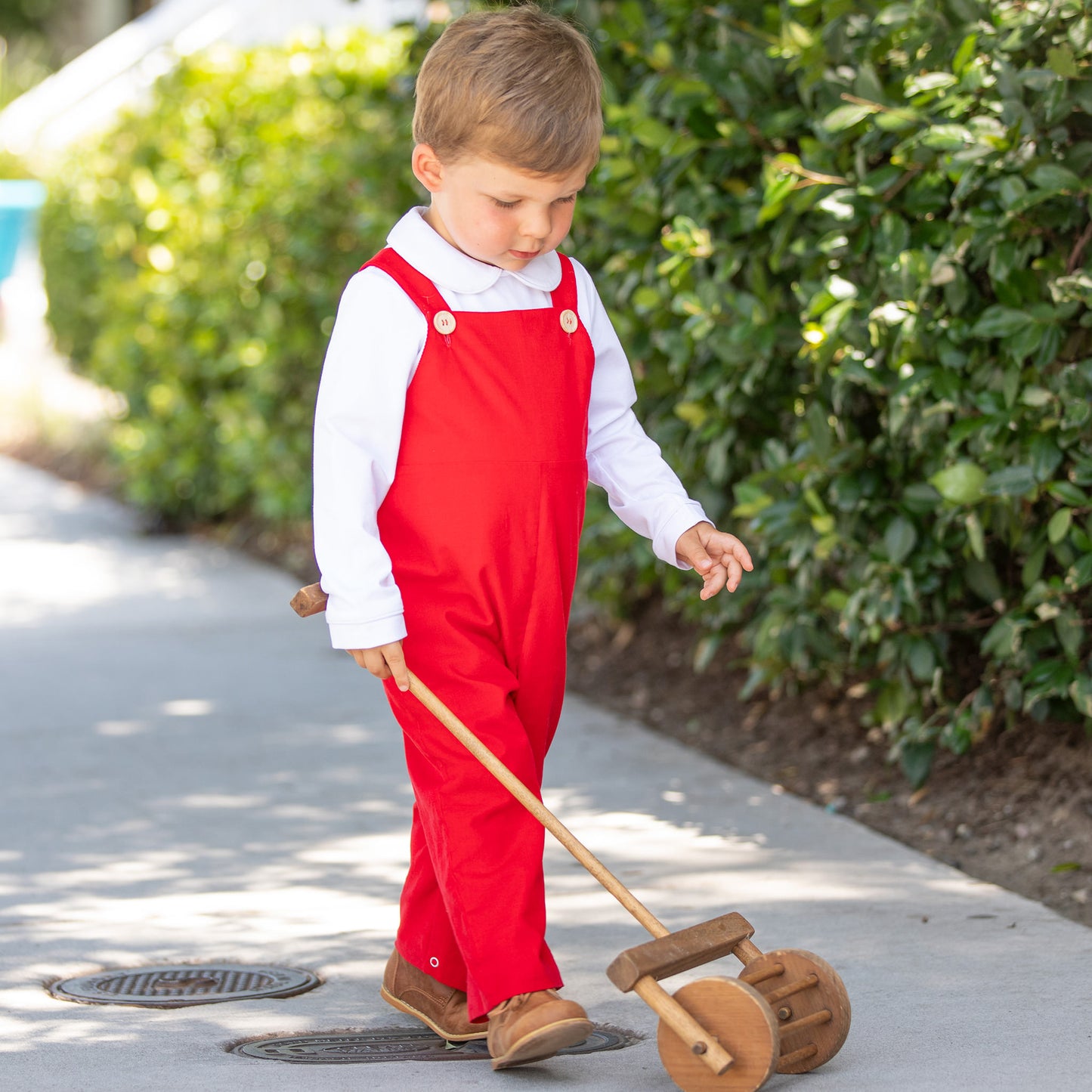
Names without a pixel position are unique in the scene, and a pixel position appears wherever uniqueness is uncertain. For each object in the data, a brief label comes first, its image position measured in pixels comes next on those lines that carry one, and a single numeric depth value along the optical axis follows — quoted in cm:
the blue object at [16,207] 3456
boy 524
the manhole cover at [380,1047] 560
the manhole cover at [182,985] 615
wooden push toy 491
